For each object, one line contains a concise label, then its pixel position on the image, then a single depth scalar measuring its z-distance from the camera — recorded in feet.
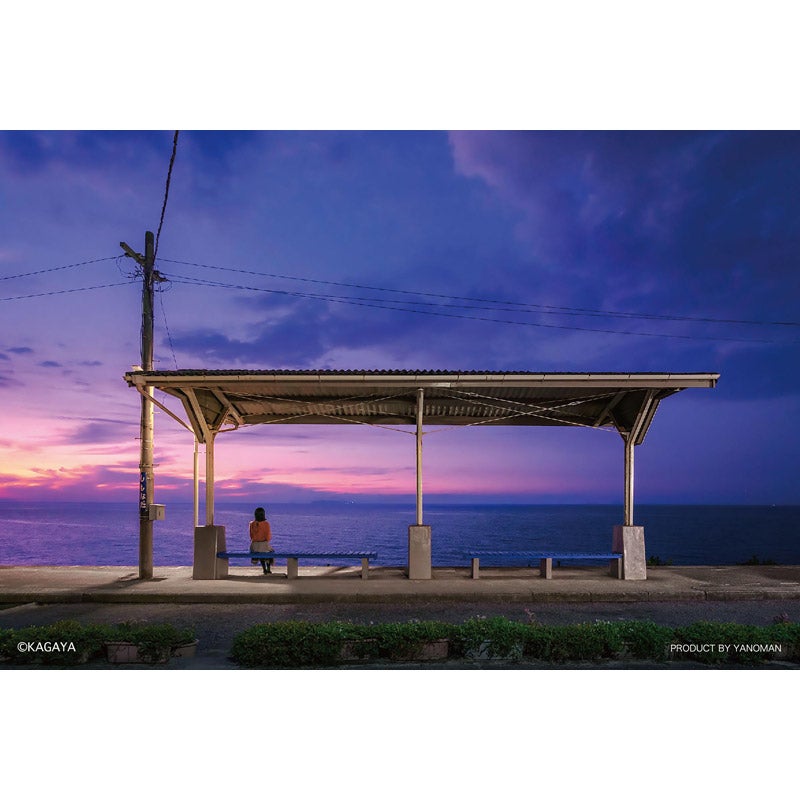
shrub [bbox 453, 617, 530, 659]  20.97
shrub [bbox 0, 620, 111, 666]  20.34
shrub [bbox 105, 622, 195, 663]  20.58
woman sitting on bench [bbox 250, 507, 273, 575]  43.09
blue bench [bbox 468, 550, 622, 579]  40.65
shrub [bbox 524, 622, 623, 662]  20.83
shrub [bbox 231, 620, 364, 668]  20.48
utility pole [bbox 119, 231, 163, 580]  40.16
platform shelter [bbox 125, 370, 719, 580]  38.04
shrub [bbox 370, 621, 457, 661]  20.89
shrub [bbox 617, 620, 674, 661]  20.89
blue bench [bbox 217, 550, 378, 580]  40.34
